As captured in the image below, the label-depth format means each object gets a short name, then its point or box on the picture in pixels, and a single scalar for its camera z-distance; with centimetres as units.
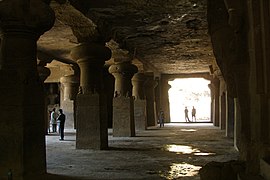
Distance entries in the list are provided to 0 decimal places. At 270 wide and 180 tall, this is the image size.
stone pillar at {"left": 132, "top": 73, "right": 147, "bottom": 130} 1641
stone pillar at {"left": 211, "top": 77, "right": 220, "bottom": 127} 1905
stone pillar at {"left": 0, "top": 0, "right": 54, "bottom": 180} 484
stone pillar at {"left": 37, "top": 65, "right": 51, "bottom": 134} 1423
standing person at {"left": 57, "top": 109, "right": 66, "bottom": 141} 1205
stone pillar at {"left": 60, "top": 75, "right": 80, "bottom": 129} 1722
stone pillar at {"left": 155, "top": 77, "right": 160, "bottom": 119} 2313
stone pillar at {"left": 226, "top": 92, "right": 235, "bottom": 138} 1149
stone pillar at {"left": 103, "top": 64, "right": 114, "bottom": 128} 2067
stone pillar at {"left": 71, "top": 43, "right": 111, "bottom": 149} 903
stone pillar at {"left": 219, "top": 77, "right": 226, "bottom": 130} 1507
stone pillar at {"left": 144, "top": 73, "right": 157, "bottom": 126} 2003
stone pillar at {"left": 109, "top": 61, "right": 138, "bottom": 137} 1291
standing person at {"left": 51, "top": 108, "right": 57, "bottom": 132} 1565
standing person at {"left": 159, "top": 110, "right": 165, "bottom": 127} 1942
